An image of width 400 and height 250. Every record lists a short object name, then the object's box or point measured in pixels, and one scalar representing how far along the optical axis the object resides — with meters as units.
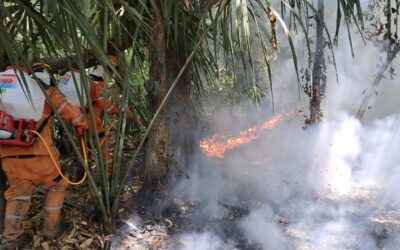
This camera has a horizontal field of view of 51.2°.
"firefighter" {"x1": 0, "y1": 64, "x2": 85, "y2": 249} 2.73
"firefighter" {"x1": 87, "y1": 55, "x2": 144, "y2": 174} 3.26
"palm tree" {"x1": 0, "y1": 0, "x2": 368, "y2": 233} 1.93
